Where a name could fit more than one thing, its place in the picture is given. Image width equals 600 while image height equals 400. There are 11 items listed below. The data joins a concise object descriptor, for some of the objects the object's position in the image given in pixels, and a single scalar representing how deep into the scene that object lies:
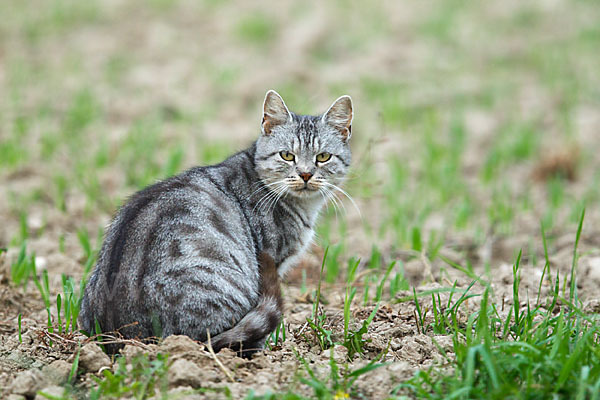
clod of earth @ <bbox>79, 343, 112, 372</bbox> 5.91
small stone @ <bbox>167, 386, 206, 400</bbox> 5.34
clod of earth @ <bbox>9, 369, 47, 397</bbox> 5.50
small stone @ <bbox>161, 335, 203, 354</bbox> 5.80
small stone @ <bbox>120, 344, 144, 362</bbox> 5.77
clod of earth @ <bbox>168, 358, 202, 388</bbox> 5.51
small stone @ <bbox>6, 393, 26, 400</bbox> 5.41
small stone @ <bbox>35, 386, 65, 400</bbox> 5.39
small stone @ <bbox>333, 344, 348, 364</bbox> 6.15
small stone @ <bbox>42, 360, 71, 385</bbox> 5.73
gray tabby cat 6.14
